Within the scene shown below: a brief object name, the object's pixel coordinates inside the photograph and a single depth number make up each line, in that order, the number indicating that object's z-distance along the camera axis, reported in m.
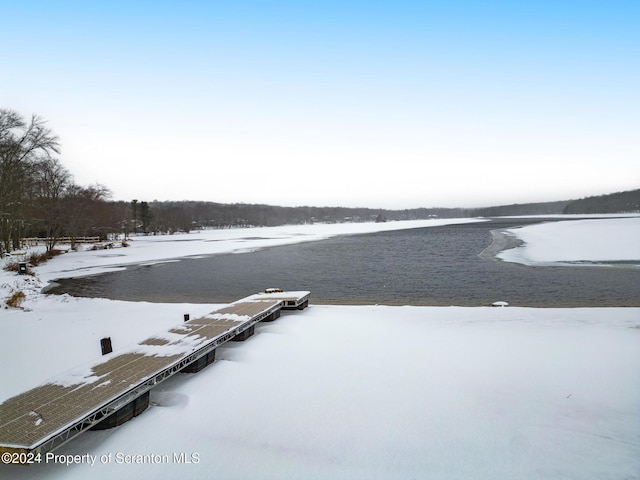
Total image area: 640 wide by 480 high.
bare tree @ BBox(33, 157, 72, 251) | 40.28
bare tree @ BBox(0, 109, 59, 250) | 27.72
